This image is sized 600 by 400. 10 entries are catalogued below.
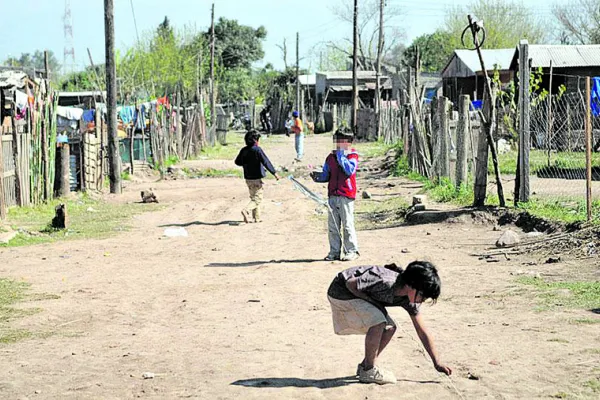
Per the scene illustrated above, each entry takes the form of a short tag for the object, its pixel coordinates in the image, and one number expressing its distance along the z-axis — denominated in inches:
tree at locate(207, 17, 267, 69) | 3284.9
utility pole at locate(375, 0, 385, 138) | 1729.8
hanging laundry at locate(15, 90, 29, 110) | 892.9
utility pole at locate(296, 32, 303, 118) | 2346.3
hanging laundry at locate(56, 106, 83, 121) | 1249.4
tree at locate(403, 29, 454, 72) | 3061.0
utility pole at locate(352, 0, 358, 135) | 1816.6
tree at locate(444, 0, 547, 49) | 2522.1
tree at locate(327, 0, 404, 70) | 3239.4
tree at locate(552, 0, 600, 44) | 2277.3
